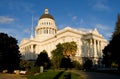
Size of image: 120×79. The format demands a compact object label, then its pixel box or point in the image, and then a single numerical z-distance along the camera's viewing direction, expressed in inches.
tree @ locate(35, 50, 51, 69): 1248.4
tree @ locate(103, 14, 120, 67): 782.4
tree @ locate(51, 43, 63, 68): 1239.7
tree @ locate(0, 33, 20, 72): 811.2
